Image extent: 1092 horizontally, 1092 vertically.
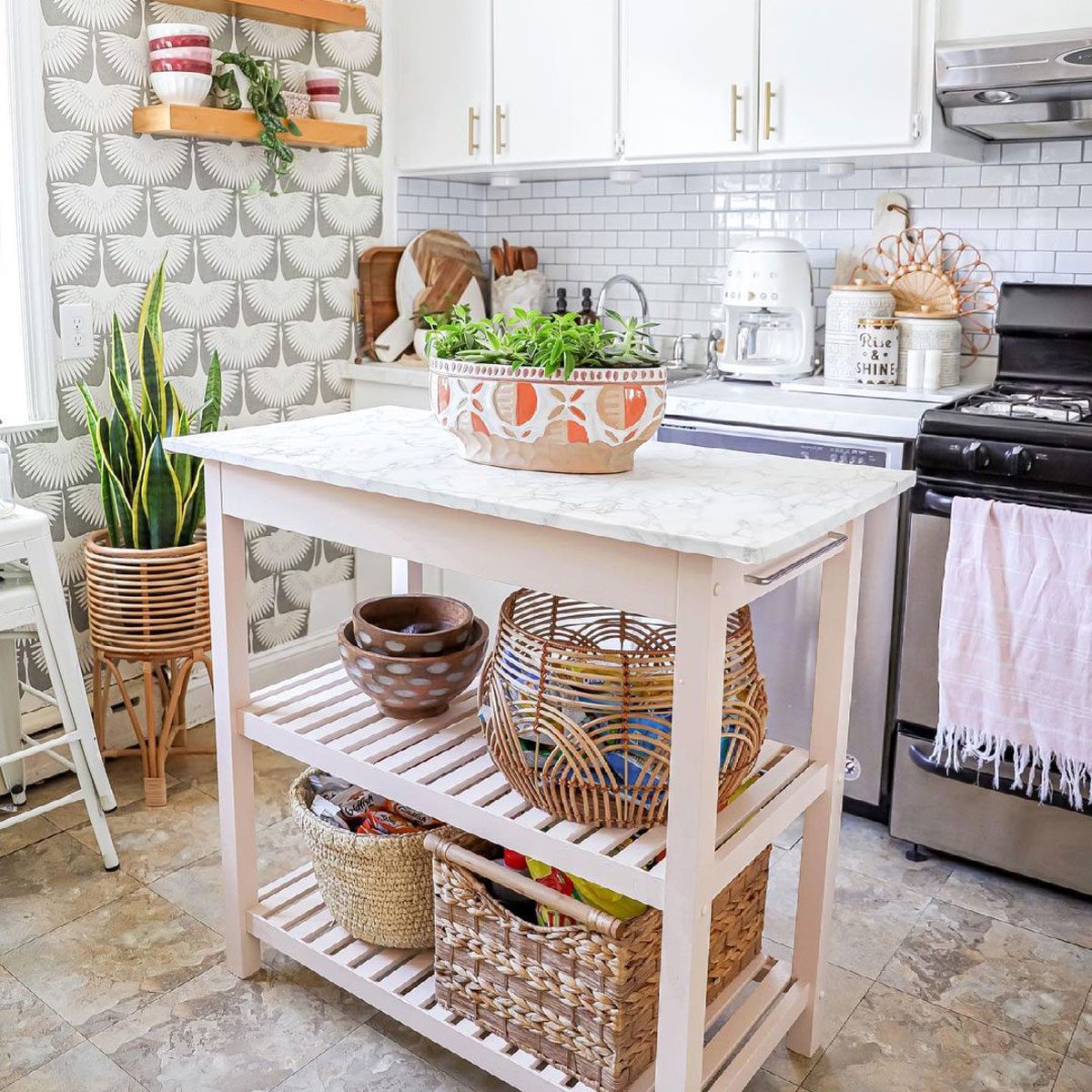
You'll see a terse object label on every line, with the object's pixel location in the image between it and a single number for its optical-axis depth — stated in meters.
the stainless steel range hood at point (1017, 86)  2.48
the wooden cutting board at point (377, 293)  3.66
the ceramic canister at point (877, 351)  3.02
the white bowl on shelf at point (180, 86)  2.90
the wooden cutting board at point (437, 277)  3.71
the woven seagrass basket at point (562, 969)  1.69
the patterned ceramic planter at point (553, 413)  1.67
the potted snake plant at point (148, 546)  2.81
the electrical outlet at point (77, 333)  2.89
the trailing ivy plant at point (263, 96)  3.06
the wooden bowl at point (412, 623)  2.02
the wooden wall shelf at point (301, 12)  3.05
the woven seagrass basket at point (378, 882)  1.99
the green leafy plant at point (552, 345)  1.67
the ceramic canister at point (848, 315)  3.05
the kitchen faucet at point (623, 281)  3.48
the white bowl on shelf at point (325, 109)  3.29
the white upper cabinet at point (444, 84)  3.41
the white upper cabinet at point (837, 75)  2.68
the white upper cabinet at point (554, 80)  3.17
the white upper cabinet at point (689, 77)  2.91
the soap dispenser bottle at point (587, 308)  3.70
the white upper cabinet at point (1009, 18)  2.44
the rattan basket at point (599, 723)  1.67
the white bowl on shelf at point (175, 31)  2.87
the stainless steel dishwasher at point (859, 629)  2.67
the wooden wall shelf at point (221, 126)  2.88
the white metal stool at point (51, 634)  2.41
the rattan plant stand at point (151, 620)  2.80
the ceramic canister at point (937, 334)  3.03
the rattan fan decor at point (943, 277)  3.10
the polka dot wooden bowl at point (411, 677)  1.99
